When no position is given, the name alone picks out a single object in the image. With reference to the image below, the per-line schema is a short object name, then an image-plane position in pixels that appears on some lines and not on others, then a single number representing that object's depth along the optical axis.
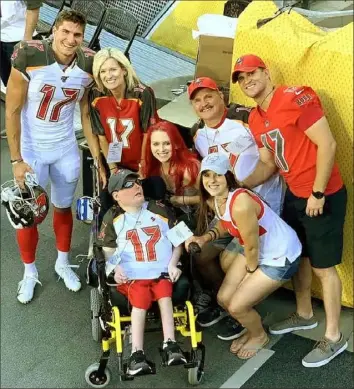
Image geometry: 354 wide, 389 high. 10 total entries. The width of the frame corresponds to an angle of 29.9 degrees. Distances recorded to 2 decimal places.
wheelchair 3.49
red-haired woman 3.76
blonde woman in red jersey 3.79
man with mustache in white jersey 3.69
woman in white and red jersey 3.35
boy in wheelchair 3.51
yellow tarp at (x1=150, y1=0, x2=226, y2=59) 6.54
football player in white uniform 3.70
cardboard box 4.45
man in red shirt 3.25
